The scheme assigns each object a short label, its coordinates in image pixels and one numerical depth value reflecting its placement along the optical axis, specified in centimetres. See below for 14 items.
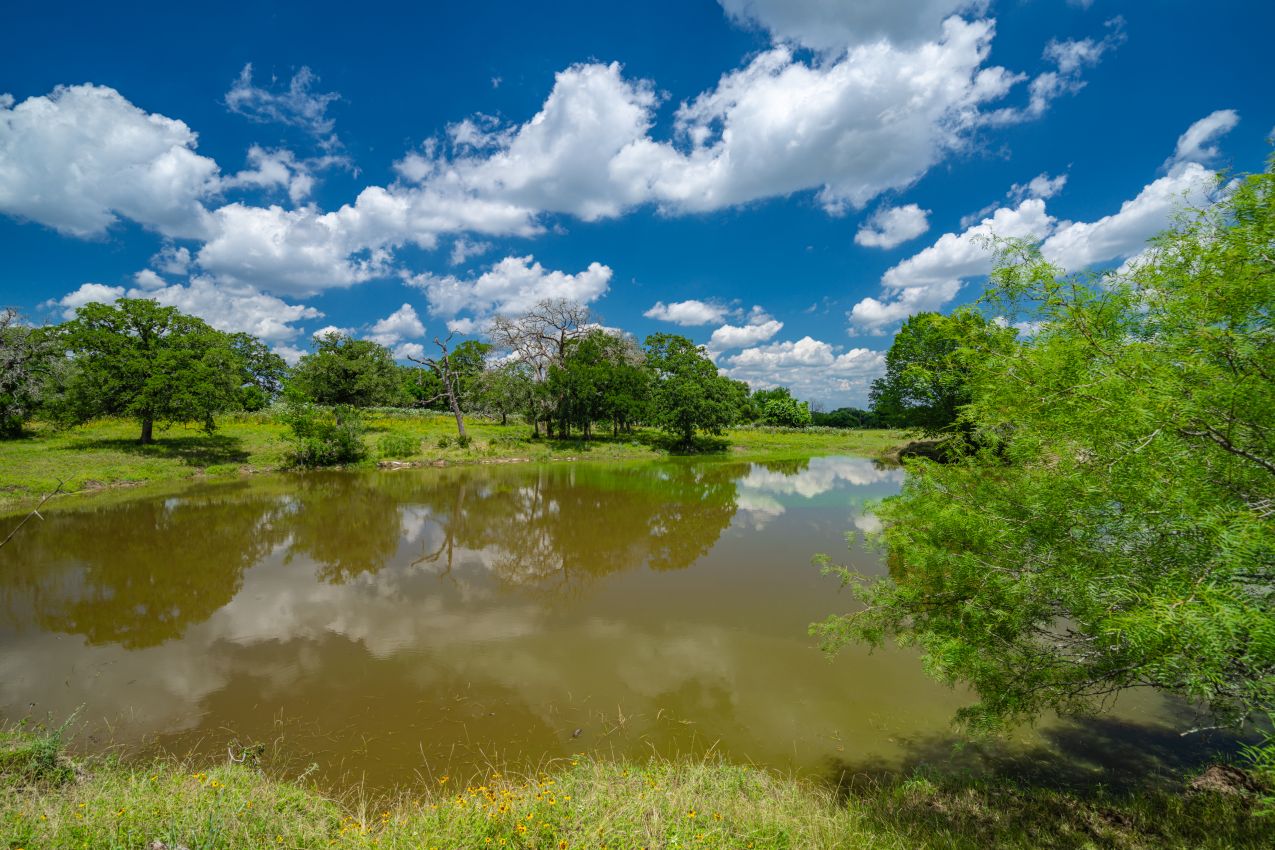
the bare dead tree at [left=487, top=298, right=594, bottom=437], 4500
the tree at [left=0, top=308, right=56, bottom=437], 2742
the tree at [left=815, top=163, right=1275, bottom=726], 332
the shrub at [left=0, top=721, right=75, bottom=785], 488
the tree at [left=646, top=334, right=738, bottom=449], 4619
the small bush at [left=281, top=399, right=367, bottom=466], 3148
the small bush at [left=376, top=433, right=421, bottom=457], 3567
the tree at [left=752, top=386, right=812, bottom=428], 9700
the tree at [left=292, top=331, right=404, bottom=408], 4341
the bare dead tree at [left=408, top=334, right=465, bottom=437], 4184
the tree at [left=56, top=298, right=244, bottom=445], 2697
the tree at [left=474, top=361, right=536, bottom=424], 4347
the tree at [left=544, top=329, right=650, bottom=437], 4409
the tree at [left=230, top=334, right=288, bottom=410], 7225
